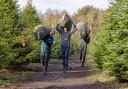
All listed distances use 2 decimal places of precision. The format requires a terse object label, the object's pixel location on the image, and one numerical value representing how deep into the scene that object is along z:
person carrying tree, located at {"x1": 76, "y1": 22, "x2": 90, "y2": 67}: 21.69
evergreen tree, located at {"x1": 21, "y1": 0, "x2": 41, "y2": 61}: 18.70
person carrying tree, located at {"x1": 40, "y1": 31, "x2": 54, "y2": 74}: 17.61
